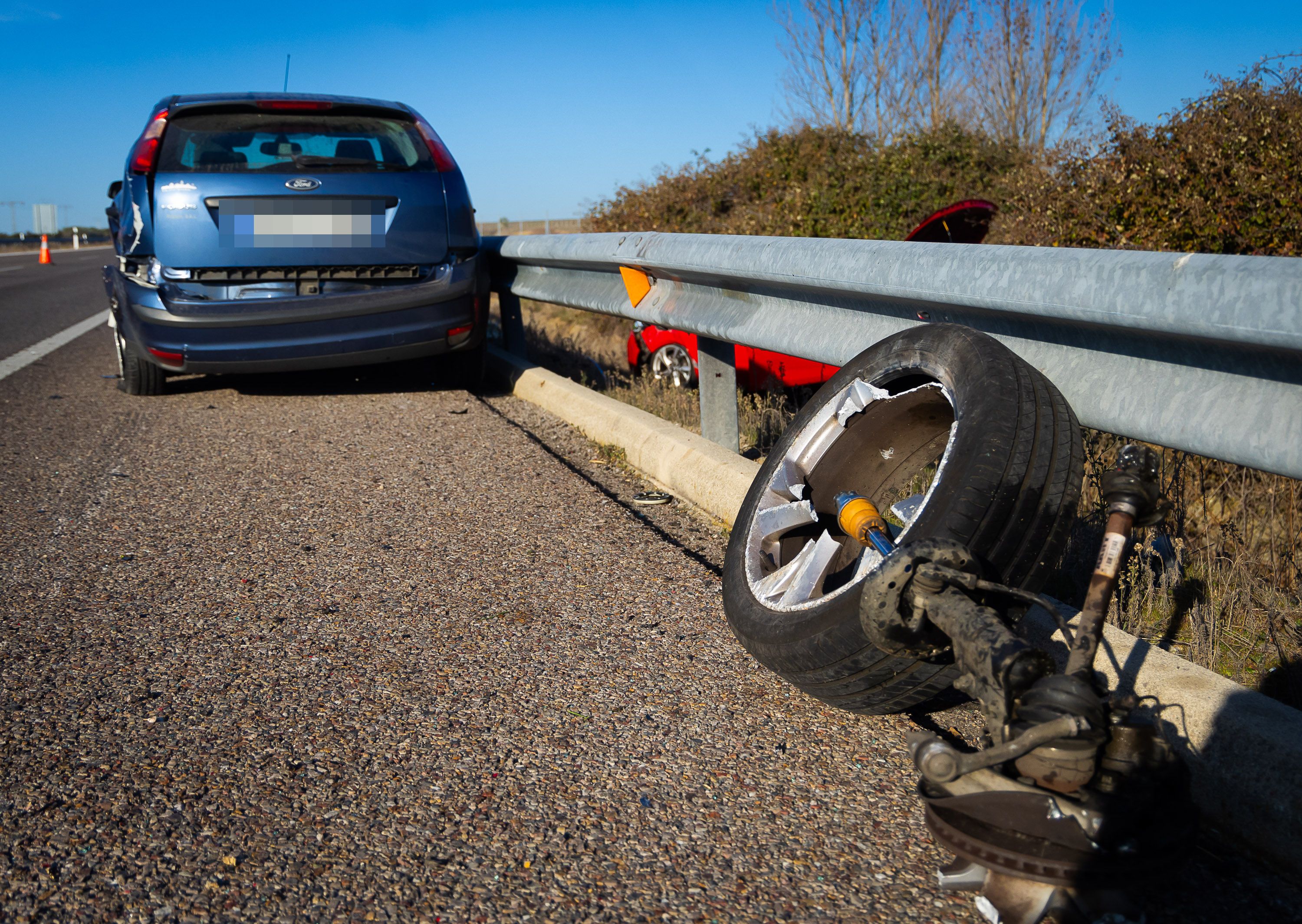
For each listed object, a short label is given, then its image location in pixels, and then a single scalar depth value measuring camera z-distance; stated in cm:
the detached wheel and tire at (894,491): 196
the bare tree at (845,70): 2048
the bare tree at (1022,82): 1861
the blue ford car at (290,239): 526
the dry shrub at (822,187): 974
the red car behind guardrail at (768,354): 577
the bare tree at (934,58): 1969
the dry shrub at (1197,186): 499
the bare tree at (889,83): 2009
